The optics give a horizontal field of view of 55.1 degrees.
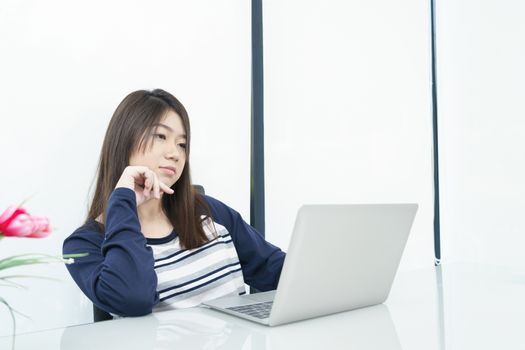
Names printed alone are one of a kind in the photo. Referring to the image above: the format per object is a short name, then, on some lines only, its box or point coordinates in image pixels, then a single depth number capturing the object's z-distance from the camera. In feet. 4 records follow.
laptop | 2.93
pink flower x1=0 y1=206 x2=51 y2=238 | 1.86
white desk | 2.65
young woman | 3.83
